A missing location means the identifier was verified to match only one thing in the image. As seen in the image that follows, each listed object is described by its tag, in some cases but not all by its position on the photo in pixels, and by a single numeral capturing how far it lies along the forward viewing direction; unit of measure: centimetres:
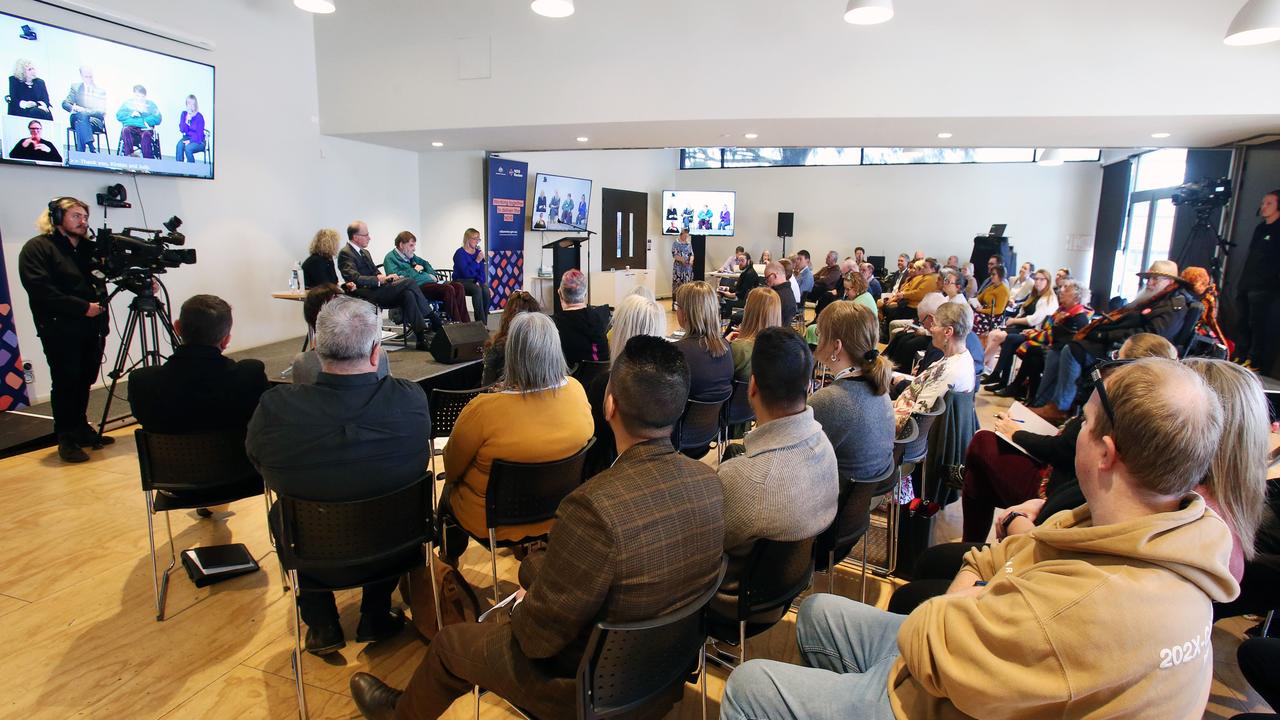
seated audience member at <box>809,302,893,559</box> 235
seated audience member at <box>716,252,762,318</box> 920
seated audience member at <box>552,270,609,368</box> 414
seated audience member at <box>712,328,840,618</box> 182
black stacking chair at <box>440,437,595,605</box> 229
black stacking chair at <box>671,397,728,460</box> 339
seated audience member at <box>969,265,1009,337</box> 799
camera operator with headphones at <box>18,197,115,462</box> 412
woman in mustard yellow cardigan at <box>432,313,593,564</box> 233
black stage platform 446
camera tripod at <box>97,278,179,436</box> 431
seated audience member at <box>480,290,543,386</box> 331
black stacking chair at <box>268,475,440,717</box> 196
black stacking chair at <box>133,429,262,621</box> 248
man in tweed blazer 136
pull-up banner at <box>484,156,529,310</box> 993
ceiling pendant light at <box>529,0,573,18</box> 509
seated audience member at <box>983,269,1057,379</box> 660
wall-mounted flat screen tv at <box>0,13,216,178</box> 485
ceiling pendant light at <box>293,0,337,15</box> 522
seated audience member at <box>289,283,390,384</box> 319
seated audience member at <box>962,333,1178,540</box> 255
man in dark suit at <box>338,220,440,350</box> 661
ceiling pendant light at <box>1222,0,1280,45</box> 438
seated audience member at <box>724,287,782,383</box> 402
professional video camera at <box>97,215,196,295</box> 423
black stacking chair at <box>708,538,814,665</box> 184
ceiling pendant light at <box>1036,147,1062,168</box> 1243
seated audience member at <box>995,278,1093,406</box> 600
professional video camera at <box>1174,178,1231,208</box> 733
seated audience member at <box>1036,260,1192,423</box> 505
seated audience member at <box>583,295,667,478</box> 311
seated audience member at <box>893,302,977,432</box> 326
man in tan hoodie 103
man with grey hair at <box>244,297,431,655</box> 202
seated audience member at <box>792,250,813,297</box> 962
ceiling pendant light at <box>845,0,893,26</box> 489
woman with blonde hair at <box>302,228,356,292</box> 632
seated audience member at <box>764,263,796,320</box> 662
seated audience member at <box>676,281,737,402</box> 352
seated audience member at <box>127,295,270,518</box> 252
